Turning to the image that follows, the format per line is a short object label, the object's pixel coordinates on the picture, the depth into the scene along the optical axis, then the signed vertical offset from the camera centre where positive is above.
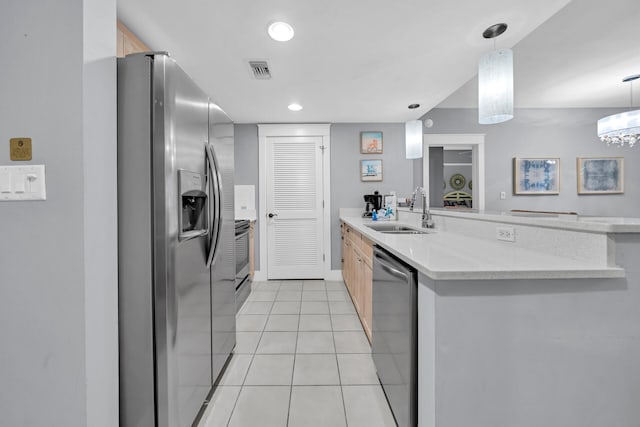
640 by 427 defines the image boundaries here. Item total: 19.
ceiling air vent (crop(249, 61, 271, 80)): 2.49 +1.31
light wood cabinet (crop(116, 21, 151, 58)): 1.80 +1.15
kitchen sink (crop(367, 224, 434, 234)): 2.78 -0.20
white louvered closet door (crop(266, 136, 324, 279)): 4.33 +0.03
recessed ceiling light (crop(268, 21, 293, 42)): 1.95 +1.28
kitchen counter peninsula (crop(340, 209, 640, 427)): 1.00 -0.49
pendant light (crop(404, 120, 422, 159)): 2.95 +0.76
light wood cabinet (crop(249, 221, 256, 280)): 4.02 -0.58
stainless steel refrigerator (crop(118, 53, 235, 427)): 1.13 -0.12
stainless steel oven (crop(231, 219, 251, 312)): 3.08 -0.62
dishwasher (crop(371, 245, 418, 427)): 1.18 -0.60
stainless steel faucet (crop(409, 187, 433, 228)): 2.42 -0.05
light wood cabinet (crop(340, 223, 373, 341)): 2.24 -0.60
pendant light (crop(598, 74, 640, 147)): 3.04 +0.95
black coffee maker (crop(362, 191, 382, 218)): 4.11 +0.10
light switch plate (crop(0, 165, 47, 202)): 0.98 +0.10
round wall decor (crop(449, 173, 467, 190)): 6.28 +0.62
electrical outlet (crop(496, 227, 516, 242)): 1.50 -0.14
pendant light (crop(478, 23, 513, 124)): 1.83 +0.82
